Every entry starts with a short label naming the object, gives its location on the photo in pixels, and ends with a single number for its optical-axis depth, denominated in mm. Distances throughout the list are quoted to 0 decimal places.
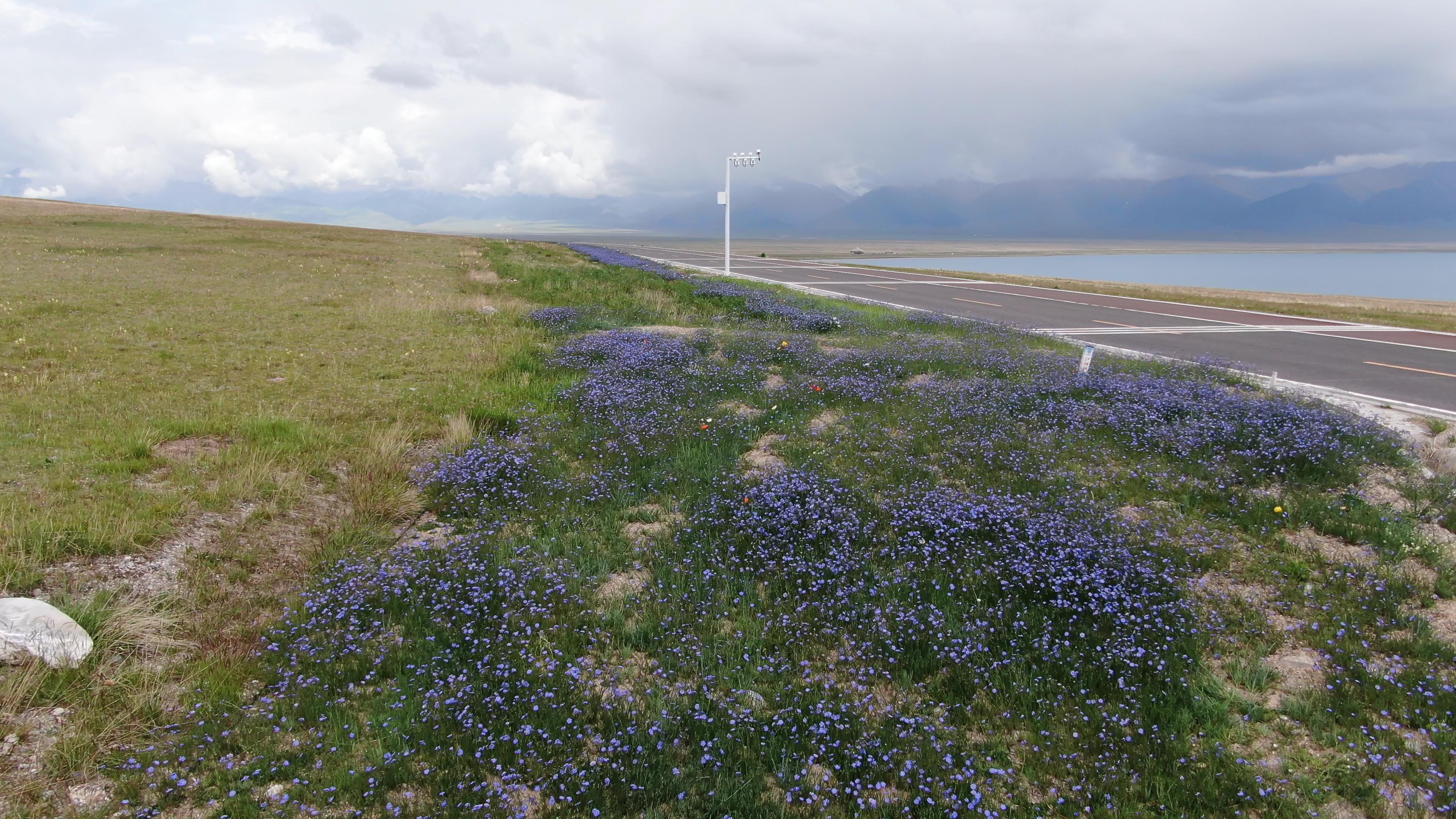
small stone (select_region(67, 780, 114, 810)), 3393
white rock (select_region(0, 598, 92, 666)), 4234
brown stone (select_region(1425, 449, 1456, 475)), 7859
